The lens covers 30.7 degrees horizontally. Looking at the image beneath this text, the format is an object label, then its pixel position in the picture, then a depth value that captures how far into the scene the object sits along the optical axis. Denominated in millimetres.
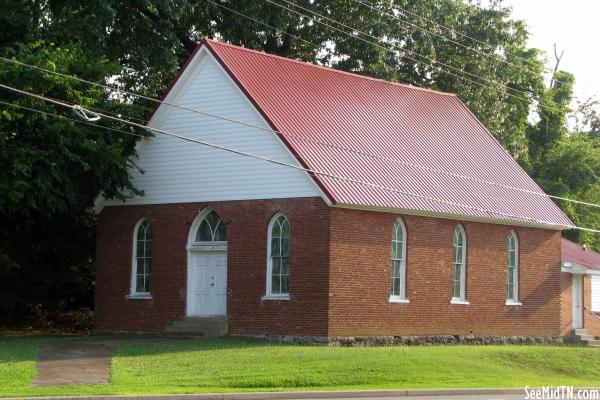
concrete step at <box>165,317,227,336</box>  31500
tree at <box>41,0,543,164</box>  41031
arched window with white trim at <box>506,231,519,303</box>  37188
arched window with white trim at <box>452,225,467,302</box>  34719
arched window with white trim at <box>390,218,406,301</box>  32344
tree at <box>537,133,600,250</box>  60312
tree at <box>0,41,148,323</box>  29719
